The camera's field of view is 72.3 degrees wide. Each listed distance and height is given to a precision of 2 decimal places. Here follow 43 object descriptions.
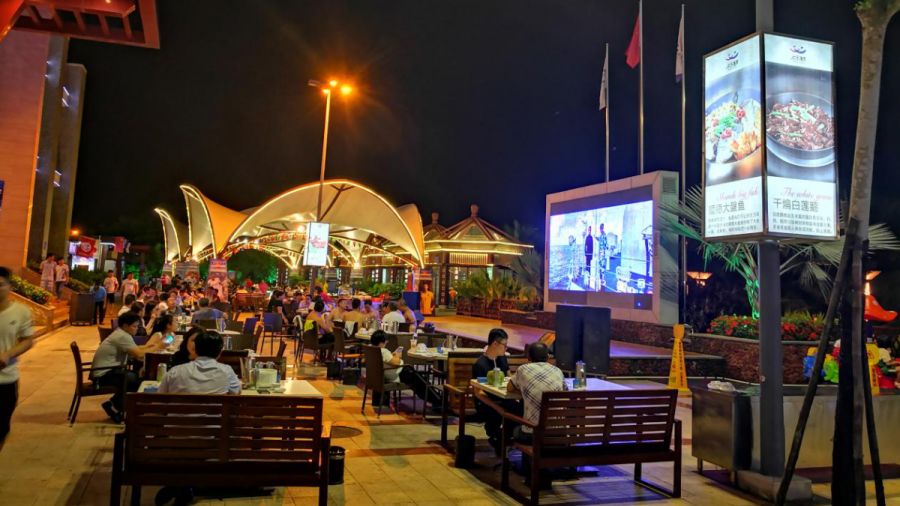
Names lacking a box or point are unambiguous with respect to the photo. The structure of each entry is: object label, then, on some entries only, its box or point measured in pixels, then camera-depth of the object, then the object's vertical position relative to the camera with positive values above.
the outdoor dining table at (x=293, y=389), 4.50 -0.67
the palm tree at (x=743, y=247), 12.27 +1.54
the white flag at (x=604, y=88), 19.62 +7.18
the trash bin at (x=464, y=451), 5.28 -1.22
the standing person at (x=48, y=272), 18.12 +0.56
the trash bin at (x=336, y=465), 4.63 -1.22
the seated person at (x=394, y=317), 11.68 -0.21
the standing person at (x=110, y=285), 20.53 +0.28
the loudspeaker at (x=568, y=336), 8.46 -0.32
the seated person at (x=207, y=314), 11.44 -0.30
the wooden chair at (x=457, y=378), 6.10 -0.82
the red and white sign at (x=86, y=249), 38.59 +2.77
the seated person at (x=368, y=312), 12.65 -0.16
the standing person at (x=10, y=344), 4.04 -0.36
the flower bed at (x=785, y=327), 11.38 -0.10
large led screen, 14.25 +1.65
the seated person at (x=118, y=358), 6.35 -0.66
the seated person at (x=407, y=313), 12.41 -0.14
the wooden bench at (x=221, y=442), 3.58 -0.85
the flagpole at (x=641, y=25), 17.88 +8.49
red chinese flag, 18.16 +7.92
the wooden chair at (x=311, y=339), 10.47 -0.63
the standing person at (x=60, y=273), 18.62 +0.56
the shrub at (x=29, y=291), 14.48 +0.00
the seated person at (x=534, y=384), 4.64 -0.55
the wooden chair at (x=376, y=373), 7.08 -0.80
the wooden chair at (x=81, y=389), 6.11 -0.97
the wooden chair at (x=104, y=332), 7.78 -0.49
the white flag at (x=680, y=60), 17.19 +7.20
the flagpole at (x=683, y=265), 13.91 +1.21
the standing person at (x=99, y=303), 17.73 -0.28
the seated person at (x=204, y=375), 3.91 -0.50
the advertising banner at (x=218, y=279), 25.41 +0.85
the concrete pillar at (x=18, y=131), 17.98 +4.65
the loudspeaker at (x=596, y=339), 8.39 -0.34
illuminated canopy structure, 30.55 +4.56
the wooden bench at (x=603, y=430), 4.36 -0.85
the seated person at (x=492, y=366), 5.66 -0.56
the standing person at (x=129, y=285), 19.69 +0.31
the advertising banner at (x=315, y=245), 18.12 +1.68
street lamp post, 18.05 +6.40
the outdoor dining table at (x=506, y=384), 5.05 -0.66
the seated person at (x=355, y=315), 11.60 -0.21
